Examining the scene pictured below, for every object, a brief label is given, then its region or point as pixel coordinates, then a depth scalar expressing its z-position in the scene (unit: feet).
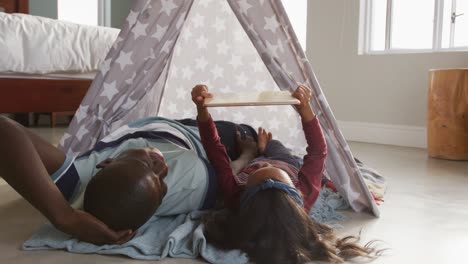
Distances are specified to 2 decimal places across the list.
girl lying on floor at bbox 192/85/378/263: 3.29
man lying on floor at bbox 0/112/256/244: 3.45
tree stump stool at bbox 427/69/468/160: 8.66
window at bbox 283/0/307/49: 12.31
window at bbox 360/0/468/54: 10.00
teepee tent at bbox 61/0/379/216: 5.06
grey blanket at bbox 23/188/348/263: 3.62
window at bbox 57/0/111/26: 18.07
